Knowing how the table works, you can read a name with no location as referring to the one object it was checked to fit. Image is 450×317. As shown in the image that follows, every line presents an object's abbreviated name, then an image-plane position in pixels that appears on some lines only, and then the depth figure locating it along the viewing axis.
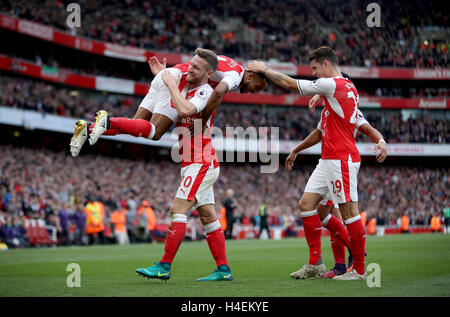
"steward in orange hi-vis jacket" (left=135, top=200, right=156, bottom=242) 23.42
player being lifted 6.21
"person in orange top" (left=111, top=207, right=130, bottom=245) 22.05
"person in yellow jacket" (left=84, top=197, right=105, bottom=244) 21.19
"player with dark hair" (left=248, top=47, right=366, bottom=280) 6.37
